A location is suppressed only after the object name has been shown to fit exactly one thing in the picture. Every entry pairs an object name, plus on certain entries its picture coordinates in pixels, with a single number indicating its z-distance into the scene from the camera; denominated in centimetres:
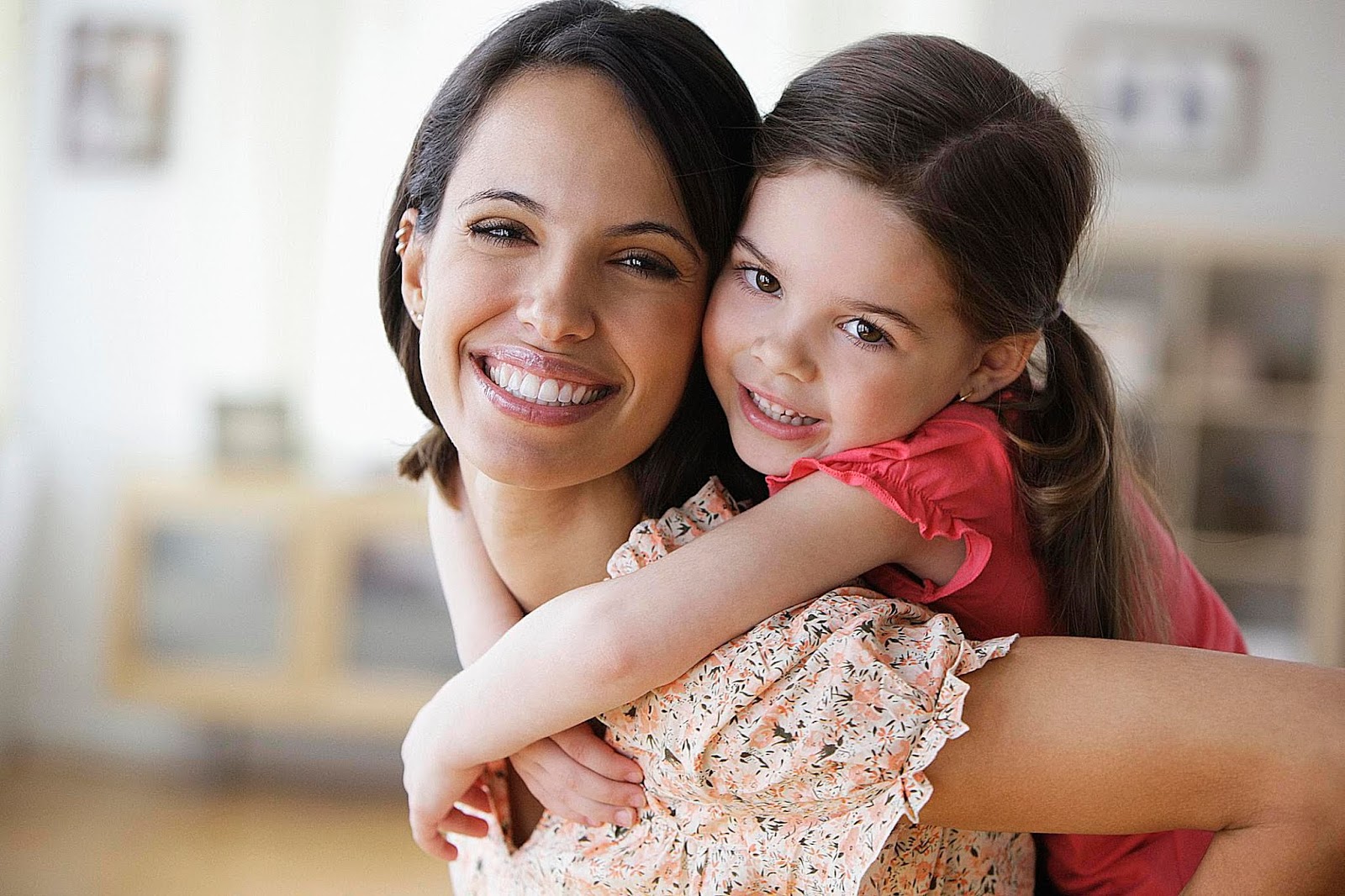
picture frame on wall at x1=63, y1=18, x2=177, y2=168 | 479
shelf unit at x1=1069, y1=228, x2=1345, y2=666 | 446
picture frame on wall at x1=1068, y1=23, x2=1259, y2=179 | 488
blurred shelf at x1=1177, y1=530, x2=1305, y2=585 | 456
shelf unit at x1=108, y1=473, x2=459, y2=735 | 426
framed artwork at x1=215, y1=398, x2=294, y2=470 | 452
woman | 83
